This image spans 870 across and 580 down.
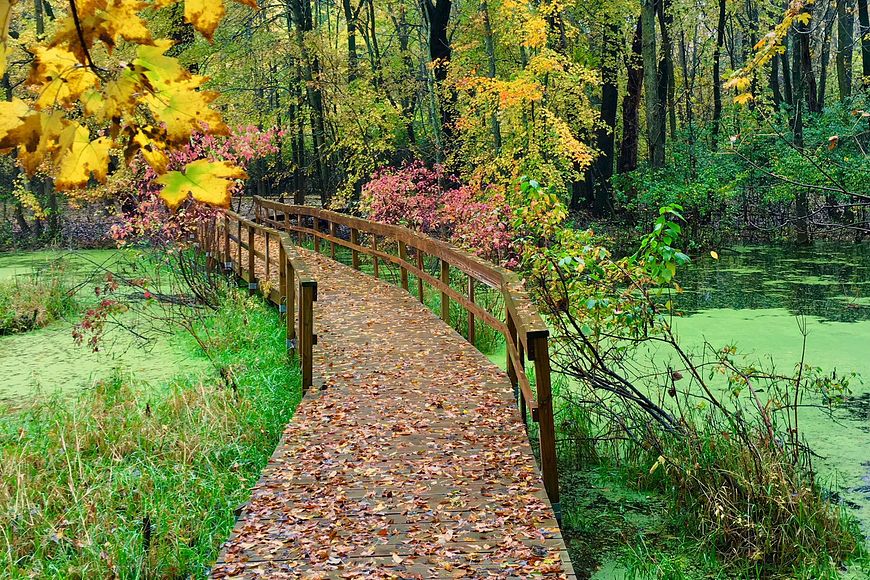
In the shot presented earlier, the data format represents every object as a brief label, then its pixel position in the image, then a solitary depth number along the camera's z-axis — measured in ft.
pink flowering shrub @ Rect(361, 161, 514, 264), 48.42
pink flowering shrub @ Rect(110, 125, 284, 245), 40.13
